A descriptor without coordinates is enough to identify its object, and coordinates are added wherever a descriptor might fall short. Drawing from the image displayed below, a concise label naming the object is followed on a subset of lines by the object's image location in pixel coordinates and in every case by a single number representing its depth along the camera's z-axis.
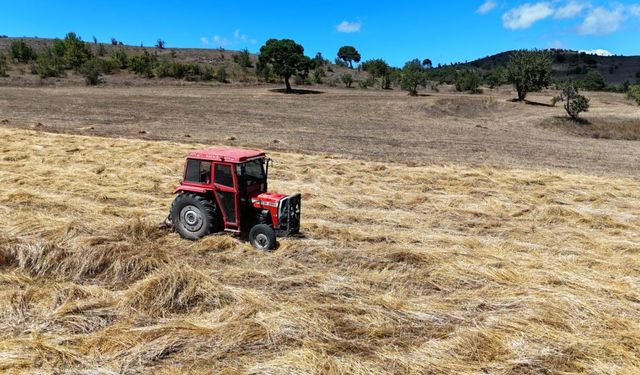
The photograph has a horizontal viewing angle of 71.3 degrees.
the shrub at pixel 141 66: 60.41
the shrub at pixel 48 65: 54.00
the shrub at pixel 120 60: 62.22
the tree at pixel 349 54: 120.12
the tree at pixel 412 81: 57.09
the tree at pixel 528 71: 47.56
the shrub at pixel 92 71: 52.53
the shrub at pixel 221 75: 61.79
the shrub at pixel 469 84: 63.45
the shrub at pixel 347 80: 68.16
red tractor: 8.96
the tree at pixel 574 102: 37.81
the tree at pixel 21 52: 60.66
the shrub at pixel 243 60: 71.12
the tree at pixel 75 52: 59.88
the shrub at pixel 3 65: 52.48
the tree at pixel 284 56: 52.94
